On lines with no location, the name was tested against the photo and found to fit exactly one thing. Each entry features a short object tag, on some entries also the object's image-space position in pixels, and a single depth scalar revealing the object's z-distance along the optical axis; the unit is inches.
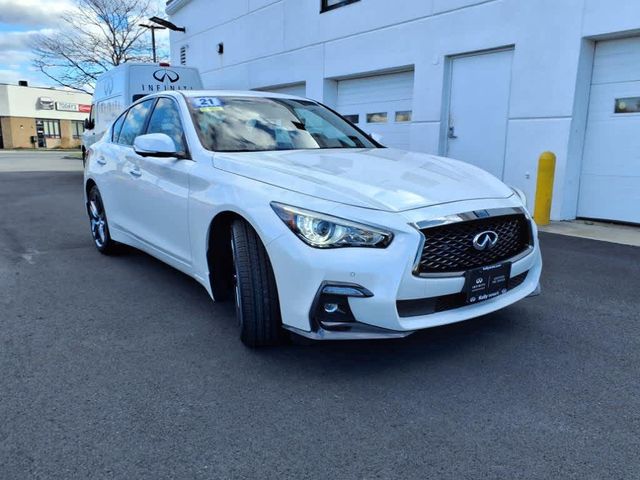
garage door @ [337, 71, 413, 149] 400.8
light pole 928.4
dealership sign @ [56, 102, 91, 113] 2308.1
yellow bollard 287.9
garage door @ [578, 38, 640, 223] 276.7
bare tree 1252.5
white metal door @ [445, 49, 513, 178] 329.1
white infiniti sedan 100.1
